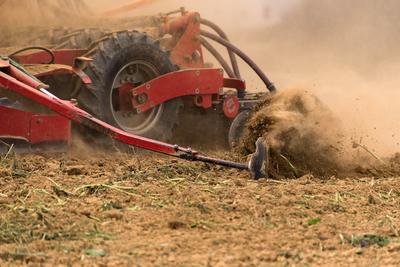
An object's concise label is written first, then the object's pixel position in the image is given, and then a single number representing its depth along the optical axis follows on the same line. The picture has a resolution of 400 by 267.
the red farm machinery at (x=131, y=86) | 15.54
